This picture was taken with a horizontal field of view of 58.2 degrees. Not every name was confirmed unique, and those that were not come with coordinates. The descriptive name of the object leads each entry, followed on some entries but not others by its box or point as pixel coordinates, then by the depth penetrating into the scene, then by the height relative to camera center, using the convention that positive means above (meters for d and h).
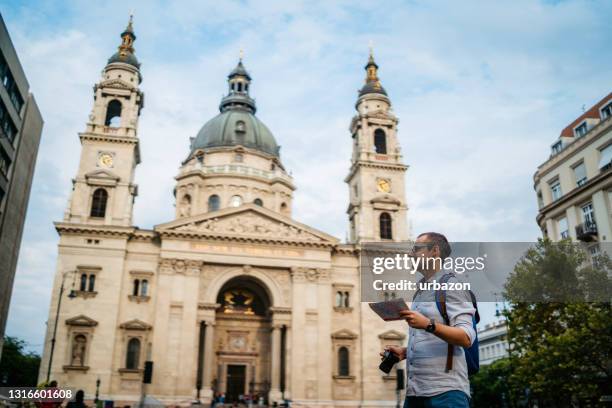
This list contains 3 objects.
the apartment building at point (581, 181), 26.88 +10.74
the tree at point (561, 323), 20.80 +2.58
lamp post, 36.87 +7.30
